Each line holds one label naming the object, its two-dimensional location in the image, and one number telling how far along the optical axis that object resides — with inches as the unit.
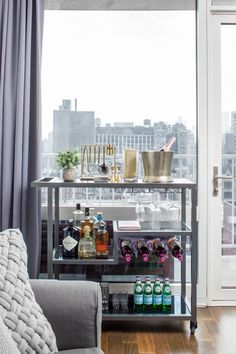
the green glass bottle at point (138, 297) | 115.5
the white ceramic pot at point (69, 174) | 114.1
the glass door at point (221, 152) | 132.7
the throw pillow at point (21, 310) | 55.5
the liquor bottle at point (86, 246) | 112.3
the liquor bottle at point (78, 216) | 117.8
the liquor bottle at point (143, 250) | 113.0
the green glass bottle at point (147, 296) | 115.0
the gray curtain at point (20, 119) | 120.5
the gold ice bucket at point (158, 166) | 113.2
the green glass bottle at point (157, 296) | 115.0
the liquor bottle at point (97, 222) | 115.4
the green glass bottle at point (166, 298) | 114.8
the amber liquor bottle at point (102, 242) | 112.7
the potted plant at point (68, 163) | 114.3
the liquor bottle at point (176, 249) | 112.8
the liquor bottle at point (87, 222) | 113.9
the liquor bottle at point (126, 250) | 113.2
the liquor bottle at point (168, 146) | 117.2
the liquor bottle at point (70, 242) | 112.2
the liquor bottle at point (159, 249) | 113.3
